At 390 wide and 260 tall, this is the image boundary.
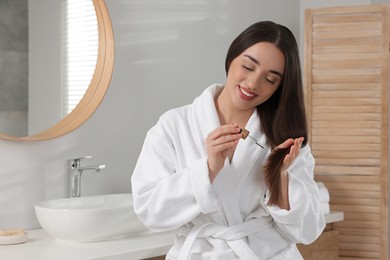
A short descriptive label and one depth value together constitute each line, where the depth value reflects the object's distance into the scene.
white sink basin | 2.22
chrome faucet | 2.65
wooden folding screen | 3.35
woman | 1.88
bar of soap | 2.23
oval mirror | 2.55
